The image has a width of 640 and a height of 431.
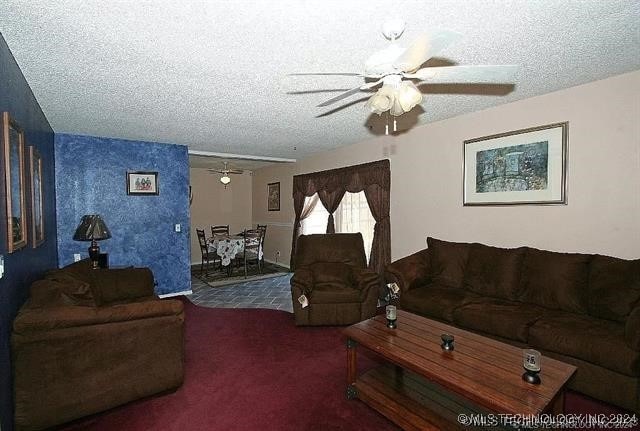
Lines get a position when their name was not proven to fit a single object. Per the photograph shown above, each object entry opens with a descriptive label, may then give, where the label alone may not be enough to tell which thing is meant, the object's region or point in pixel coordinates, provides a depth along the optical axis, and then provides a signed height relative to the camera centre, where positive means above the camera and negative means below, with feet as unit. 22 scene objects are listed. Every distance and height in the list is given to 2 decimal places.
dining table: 20.26 -2.62
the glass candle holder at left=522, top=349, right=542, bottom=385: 5.44 -2.91
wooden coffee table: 5.21 -3.24
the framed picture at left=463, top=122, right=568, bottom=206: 10.18 +1.50
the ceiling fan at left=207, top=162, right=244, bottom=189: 22.74 +2.79
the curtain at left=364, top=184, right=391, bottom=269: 15.80 -0.92
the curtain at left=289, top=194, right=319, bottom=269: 21.72 -0.06
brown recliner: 12.25 -3.44
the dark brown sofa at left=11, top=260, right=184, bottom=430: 6.31 -3.32
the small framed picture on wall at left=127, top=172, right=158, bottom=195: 15.89 +1.40
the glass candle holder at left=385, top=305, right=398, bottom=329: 8.14 -2.97
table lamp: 12.55 -1.00
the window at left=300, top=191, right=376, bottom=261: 17.62 -0.54
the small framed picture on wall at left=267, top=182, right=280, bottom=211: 25.49 +0.98
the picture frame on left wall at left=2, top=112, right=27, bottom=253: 5.90 +0.57
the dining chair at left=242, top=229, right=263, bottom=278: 20.48 -2.60
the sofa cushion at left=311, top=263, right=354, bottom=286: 13.28 -2.98
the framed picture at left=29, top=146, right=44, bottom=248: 8.41 +0.33
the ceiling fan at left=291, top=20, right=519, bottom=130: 5.02 +2.57
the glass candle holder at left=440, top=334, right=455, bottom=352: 6.77 -3.07
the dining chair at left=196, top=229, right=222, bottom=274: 21.17 -3.18
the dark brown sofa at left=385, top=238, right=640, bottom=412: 7.04 -3.04
